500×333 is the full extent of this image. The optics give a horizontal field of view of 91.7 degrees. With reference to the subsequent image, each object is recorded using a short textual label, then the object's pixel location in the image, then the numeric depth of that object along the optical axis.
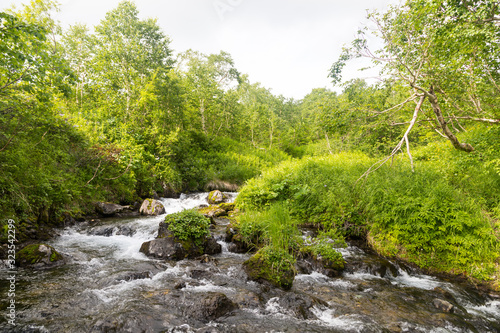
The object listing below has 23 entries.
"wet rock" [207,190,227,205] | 14.56
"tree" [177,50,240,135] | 25.28
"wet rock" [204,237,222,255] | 6.98
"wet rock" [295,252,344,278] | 5.90
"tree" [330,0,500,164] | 5.81
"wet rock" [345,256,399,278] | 6.03
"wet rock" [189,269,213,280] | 5.51
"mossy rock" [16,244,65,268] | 5.66
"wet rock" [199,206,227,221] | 10.99
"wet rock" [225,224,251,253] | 7.28
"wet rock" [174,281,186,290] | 4.96
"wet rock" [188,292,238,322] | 4.02
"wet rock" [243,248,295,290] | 5.09
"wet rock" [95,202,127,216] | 11.02
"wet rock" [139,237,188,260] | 6.52
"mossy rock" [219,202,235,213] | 12.08
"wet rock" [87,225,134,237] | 8.85
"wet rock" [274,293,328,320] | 4.25
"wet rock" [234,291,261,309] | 4.45
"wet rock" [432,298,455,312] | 4.55
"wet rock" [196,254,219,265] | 6.32
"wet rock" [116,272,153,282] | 5.26
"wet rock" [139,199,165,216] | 11.71
